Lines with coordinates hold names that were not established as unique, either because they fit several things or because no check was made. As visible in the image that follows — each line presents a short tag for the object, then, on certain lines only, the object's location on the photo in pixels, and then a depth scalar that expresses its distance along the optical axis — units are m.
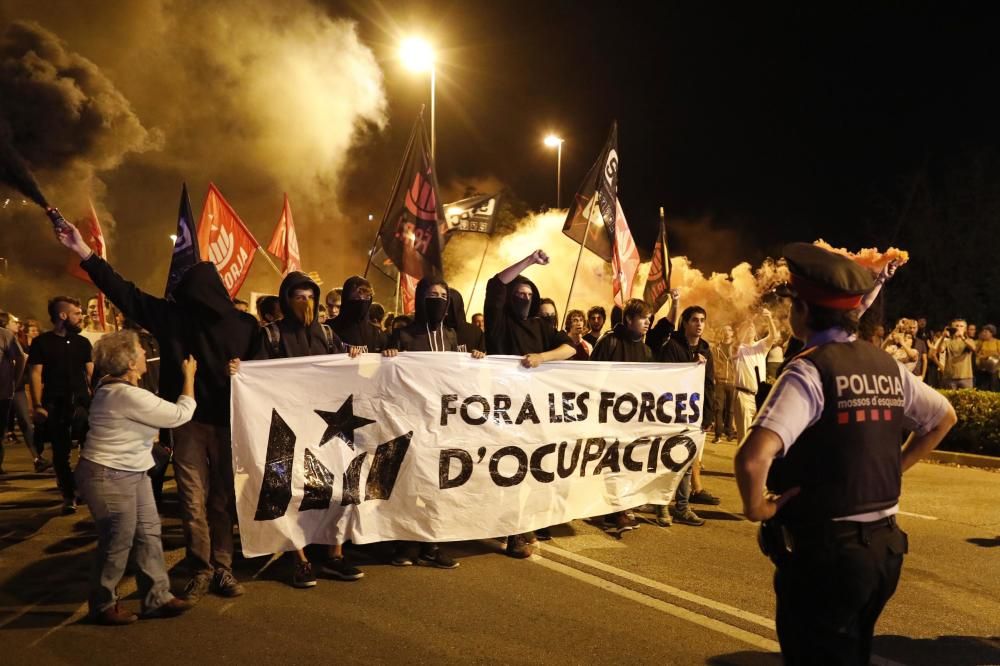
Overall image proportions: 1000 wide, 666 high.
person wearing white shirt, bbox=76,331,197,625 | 4.19
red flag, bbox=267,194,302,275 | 12.54
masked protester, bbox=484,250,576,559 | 6.15
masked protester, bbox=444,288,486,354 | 6.23
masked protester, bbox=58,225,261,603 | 4.75
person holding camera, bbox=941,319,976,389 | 13.48
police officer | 2.38
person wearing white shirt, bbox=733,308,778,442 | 8.69
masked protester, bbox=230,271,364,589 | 5.12
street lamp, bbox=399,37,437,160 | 12.96
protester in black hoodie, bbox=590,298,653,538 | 6.56
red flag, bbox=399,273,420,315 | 10.80
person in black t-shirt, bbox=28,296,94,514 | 7.47
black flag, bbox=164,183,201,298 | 8.19
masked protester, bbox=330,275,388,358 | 6.00
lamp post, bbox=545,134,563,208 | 24.95
